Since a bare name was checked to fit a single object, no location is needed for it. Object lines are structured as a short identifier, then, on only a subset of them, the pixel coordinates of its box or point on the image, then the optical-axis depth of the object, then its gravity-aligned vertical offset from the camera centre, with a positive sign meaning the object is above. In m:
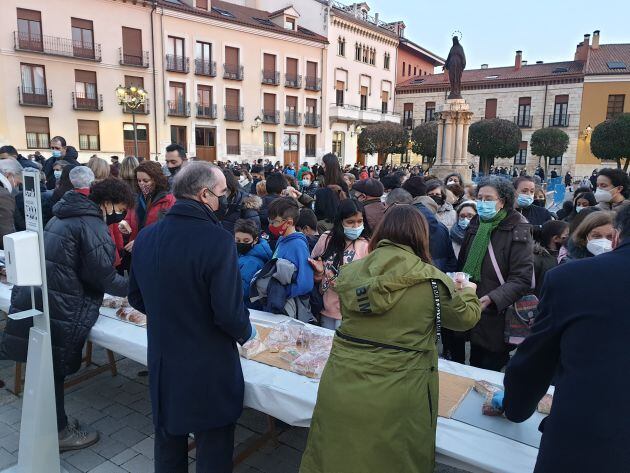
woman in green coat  1.80 -0.81
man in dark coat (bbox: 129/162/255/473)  2.12 -0.73
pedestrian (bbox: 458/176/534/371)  2.98 -0.65
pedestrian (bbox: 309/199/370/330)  3.45 -0.69
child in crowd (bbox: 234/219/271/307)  3.69 -0.74
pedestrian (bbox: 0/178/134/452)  2.91 -0.86
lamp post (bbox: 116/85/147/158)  15.82 +2.05
